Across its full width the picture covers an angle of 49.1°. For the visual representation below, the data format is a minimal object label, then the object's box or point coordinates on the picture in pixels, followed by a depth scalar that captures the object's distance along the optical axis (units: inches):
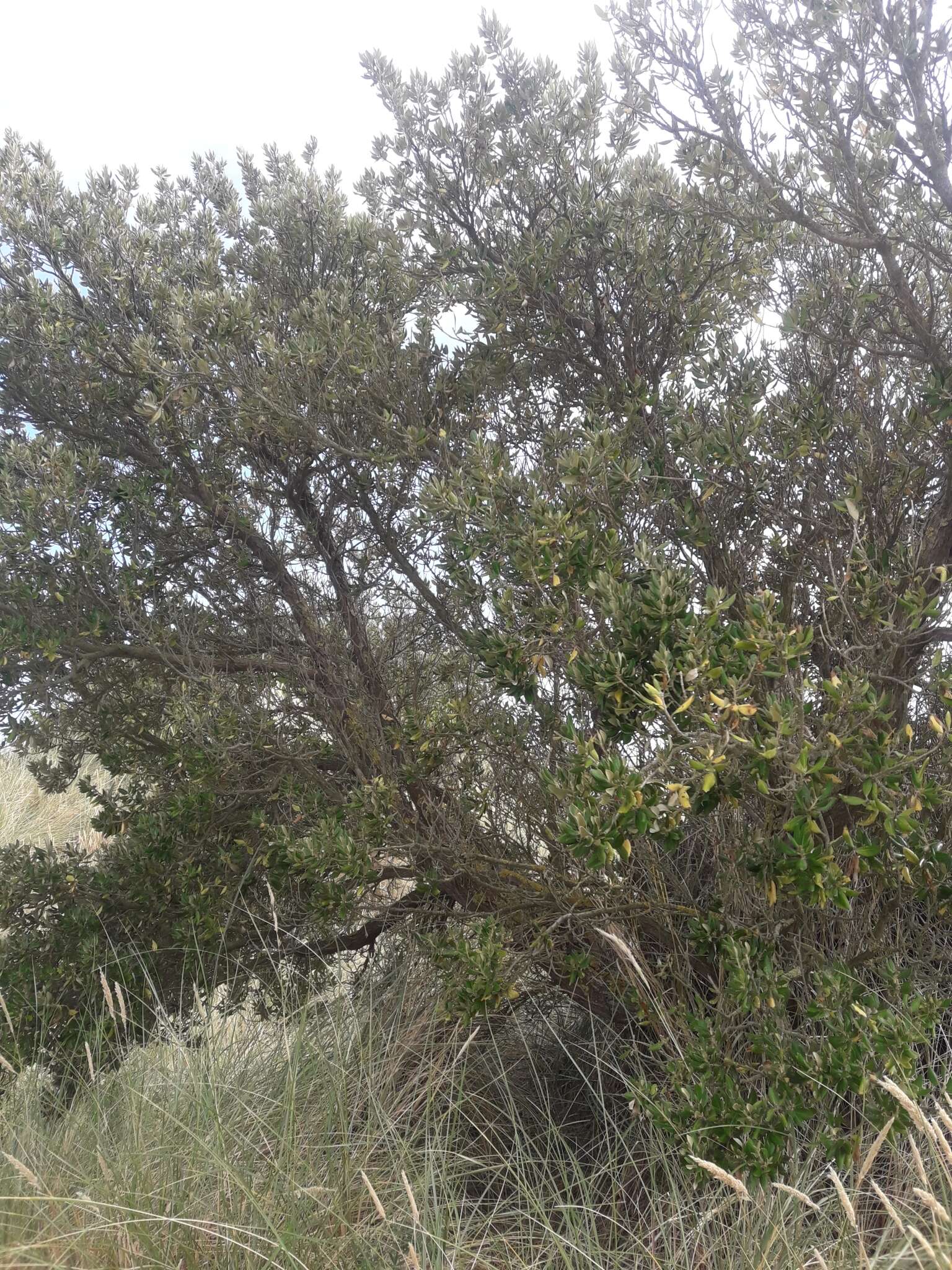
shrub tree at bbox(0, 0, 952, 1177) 139.4
